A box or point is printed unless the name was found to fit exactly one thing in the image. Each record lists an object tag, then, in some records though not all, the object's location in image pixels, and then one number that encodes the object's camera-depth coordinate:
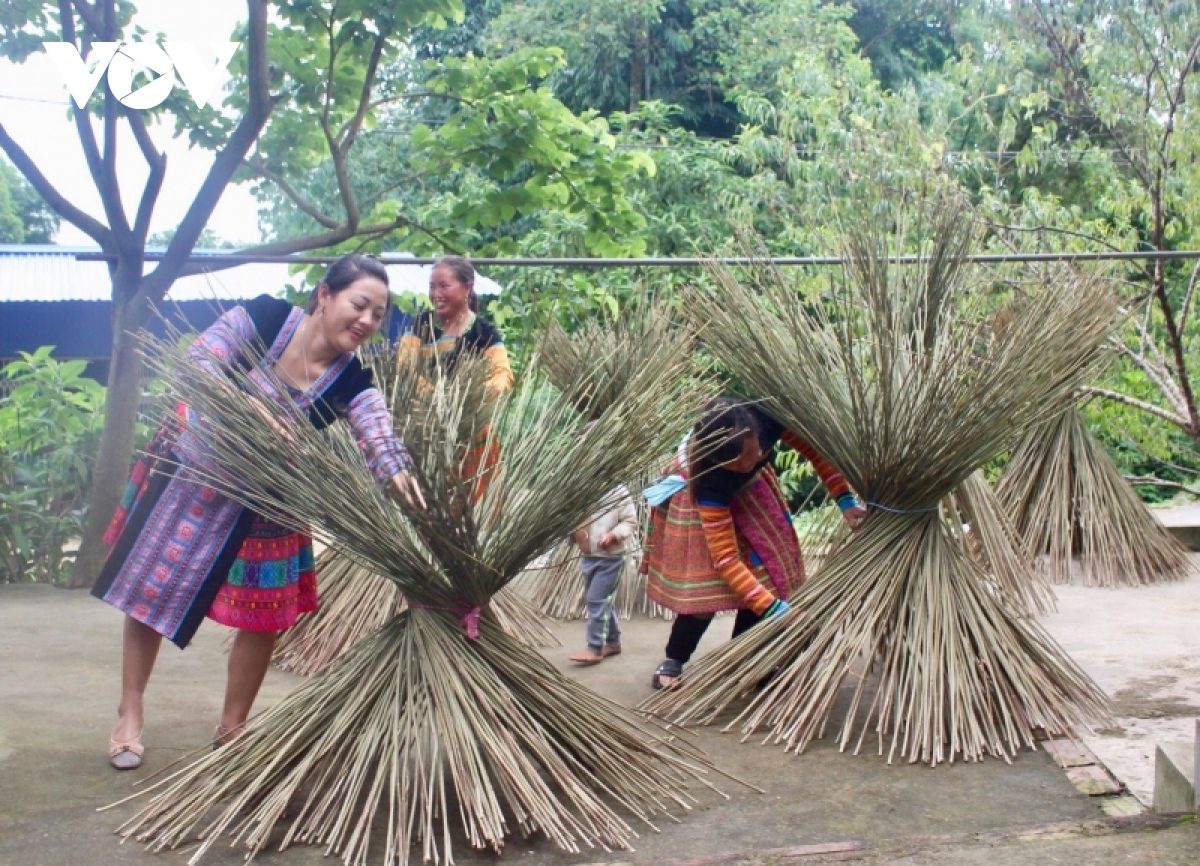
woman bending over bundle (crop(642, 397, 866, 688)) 3.56
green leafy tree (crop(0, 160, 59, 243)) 26.16
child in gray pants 4.23
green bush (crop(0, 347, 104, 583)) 5.55
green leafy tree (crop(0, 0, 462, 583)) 5.41
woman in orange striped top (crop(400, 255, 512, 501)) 3.75
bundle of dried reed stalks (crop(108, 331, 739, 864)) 2.47
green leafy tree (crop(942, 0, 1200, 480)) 5.82
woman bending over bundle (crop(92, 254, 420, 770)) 2.82
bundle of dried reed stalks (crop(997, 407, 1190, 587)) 5.49
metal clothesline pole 4.04
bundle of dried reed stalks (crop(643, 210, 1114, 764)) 3.19
